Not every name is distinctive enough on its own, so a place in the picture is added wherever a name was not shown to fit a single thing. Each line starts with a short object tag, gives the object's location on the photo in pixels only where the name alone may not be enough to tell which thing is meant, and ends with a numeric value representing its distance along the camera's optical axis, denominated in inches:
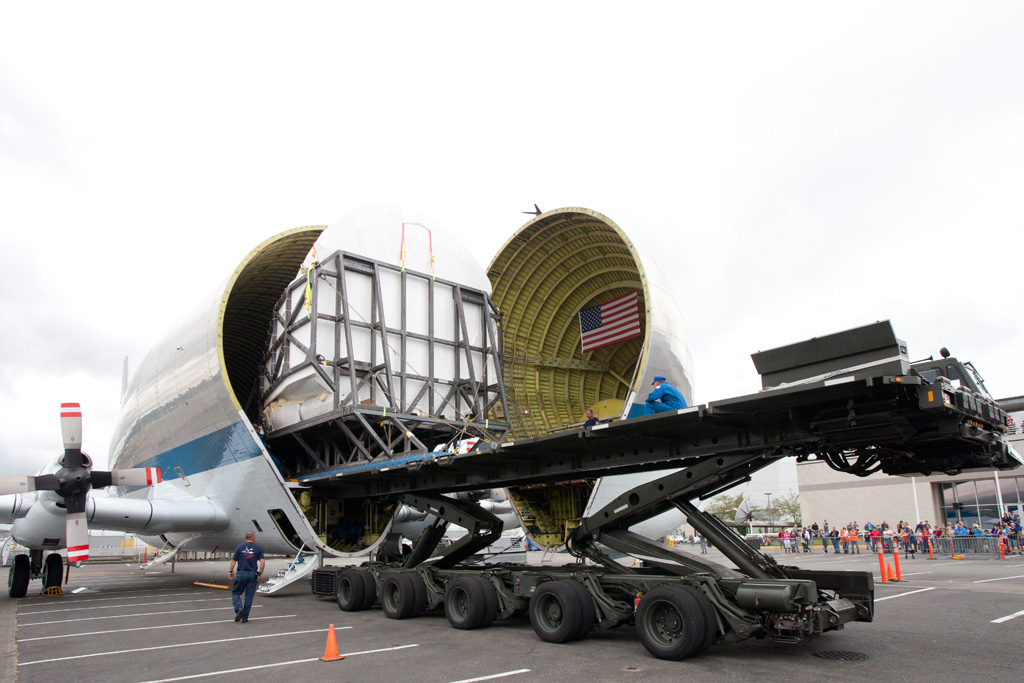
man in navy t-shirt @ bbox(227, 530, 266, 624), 424.8
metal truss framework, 567.8
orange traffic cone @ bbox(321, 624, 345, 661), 299.7
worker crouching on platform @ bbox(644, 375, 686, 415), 332.8
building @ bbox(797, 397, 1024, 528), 1441.9
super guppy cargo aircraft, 551.8
